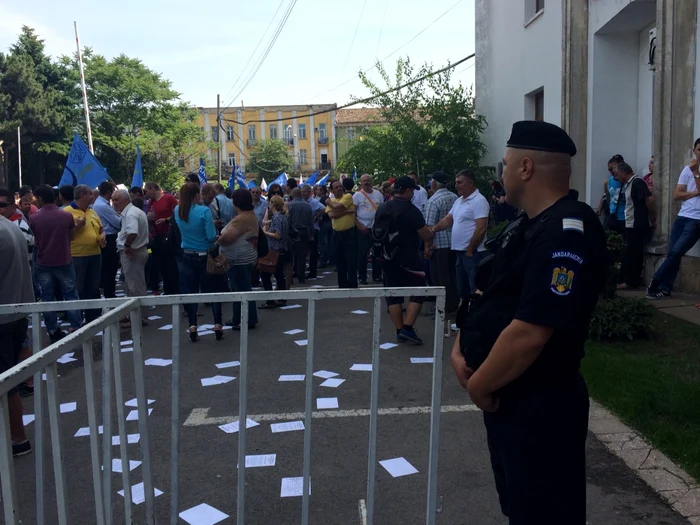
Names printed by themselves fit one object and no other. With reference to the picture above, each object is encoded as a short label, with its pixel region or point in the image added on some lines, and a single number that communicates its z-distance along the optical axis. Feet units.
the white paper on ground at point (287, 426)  15.72
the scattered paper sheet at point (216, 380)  19.76
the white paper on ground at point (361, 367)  20.71
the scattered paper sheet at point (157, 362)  22.38
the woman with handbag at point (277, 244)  32.01
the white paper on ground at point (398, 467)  13.23
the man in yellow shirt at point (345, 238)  36.47
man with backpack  23.24
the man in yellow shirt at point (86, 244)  27.45
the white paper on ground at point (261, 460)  13.79
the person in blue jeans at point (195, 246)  25.75
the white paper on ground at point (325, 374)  20.09
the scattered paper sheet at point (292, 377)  19.88
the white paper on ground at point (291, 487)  12.45
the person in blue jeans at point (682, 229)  25.89
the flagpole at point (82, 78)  94.66
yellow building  288.92
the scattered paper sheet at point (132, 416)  16.53
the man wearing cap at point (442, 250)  27.32
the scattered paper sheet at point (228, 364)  21.77
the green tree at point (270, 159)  263.29
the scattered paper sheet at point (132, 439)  15.36
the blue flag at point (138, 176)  43.73
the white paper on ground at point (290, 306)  31.79
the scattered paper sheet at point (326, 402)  17.30
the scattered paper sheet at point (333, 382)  19.16
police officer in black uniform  6.54
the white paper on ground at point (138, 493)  12.24
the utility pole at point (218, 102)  143.41
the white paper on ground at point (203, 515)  11.59
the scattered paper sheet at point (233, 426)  15.88
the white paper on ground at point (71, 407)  14.27
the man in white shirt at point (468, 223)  24.48
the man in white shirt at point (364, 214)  38.17
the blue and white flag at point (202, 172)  70.44
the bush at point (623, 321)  21.20
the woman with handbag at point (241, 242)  26.14
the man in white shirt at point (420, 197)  41.32
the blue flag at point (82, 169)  35.88
